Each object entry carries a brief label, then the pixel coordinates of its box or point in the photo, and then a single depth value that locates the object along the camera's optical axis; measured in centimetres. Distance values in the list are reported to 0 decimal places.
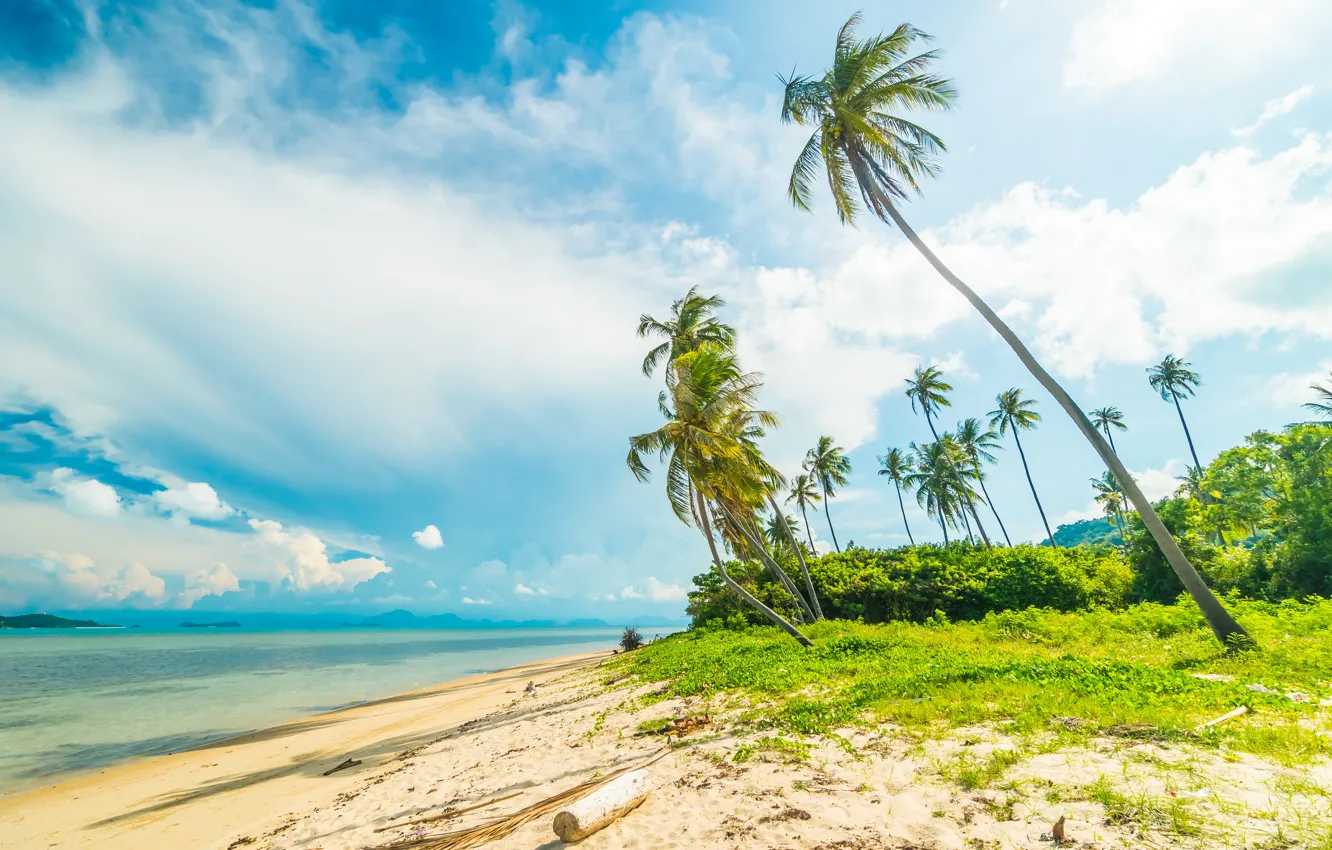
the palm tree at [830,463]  4678
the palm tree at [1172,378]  4605
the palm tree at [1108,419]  5003
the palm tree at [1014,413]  4303
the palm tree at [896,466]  5125
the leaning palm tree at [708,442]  1578
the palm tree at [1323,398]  2634
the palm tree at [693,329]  2366
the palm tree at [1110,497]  5145
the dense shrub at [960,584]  2058
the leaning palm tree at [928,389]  4056
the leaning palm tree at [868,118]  1298
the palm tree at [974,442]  4516
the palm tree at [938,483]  4500
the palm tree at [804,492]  5102
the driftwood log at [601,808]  486
